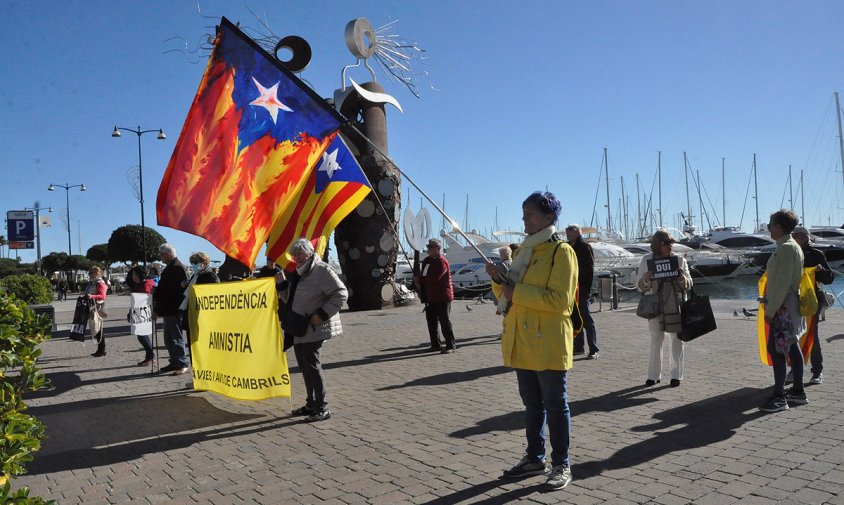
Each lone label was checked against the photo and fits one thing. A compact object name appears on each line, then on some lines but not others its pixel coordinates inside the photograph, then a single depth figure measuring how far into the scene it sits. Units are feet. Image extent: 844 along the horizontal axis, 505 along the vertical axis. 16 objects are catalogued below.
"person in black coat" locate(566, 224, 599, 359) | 30.34
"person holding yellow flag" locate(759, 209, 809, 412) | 19.66
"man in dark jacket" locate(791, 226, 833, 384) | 23.03
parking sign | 83.56
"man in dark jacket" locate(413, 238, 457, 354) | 35.14
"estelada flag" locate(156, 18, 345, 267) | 23.48
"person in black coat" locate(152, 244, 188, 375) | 29.81
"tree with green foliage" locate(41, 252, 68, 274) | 229.66
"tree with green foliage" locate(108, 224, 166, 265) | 195.83
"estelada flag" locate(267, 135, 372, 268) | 26.99
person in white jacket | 23.68
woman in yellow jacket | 13.92
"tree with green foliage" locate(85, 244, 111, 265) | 239.91
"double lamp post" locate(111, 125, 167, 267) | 112.09
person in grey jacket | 20.77
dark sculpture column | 64.75
